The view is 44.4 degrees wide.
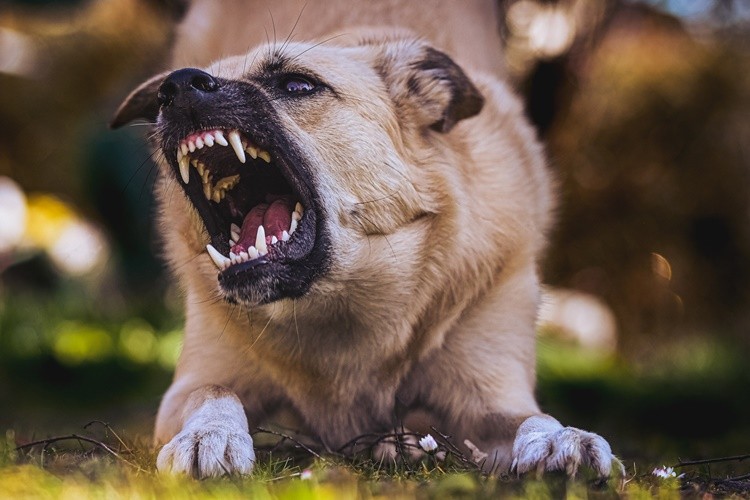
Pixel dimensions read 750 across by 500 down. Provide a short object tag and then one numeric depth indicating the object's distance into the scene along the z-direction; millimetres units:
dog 2434
